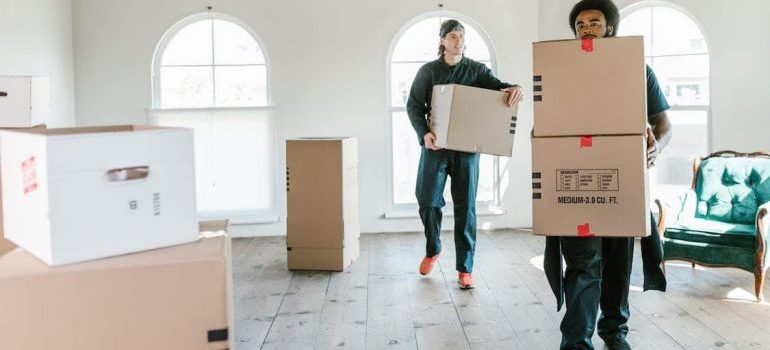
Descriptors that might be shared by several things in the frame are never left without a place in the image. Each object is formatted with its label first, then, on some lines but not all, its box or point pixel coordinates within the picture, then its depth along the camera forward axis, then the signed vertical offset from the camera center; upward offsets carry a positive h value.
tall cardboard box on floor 4.54 -0.28
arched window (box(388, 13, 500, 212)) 6.13 +0.67
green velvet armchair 3.93 -0.38
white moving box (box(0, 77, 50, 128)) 2.92 +0.25
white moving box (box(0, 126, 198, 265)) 1.38 -0.06
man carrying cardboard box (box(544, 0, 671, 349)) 2.64 -0.41
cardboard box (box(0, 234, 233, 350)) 1.36 -0.27
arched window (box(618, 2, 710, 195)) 5.55 +0.58
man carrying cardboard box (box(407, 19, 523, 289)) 4.09 +0.00
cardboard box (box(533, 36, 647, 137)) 2.45 +0.22
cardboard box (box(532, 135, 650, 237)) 2.46 -0.11
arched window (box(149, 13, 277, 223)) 6.06 +0.42
